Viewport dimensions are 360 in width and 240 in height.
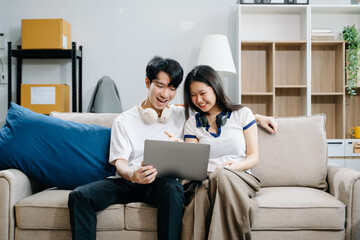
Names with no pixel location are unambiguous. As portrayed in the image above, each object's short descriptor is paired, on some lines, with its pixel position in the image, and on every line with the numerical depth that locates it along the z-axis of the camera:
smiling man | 1.39
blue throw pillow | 1.66
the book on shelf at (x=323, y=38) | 3.21
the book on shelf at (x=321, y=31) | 3.22
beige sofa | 1.48
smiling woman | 1.36
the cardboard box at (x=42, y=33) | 3.05
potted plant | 3.10
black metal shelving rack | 3.09
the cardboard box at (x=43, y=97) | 3.08
